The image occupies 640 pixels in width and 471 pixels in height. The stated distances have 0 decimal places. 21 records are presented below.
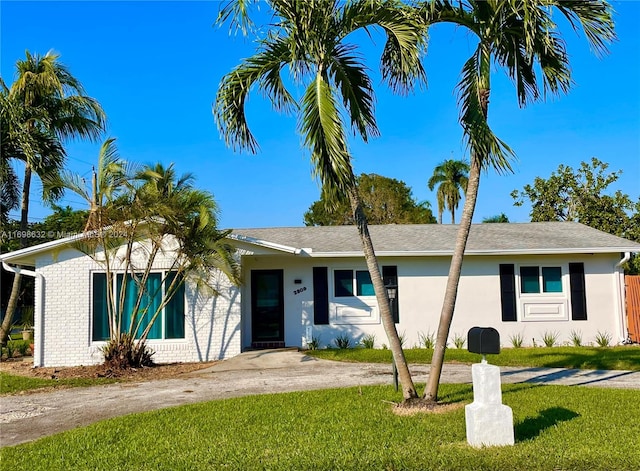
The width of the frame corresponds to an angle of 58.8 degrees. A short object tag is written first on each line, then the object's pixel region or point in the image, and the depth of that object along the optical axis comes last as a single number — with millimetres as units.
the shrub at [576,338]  15266
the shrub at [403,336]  15406
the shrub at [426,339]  15289
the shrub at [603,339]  15283
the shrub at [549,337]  15266
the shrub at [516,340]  15250
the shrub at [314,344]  15172
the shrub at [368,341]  15196
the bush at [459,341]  15242
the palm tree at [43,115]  15914
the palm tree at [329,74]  7266
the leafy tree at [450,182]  38094
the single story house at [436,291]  15359
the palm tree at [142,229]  12203
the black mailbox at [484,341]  6414
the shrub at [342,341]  15188
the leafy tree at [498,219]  37644
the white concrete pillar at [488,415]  5844
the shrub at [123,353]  12195
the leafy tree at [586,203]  28500
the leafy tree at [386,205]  41062
